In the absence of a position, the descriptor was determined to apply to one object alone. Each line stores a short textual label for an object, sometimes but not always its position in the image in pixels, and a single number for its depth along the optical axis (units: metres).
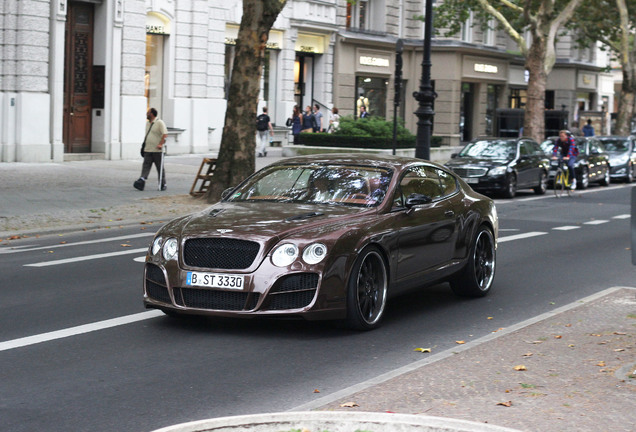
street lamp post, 26.34
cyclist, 28.69
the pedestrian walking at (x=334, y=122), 36.86
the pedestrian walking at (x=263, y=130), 36.72
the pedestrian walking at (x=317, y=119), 40.25
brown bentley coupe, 8.39
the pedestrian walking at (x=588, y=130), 51.38
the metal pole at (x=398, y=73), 27.38
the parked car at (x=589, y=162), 31.98
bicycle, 28.22
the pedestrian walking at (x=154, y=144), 23.30
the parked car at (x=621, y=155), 36.38
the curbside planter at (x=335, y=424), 4.74
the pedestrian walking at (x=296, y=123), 40.06
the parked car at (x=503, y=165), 26.52
